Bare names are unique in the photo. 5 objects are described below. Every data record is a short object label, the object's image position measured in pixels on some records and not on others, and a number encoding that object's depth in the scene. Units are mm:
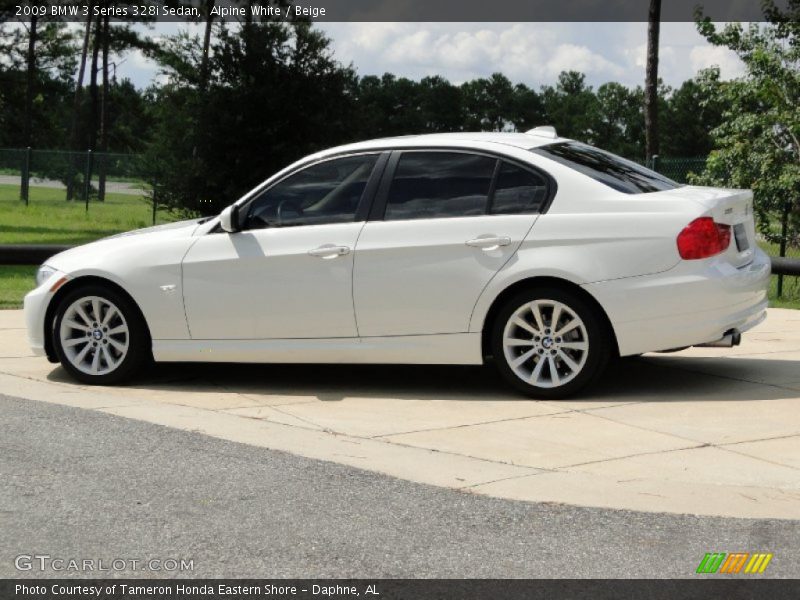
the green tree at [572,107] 118531
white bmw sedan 7879
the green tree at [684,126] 101062
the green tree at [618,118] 114438
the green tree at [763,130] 17594
